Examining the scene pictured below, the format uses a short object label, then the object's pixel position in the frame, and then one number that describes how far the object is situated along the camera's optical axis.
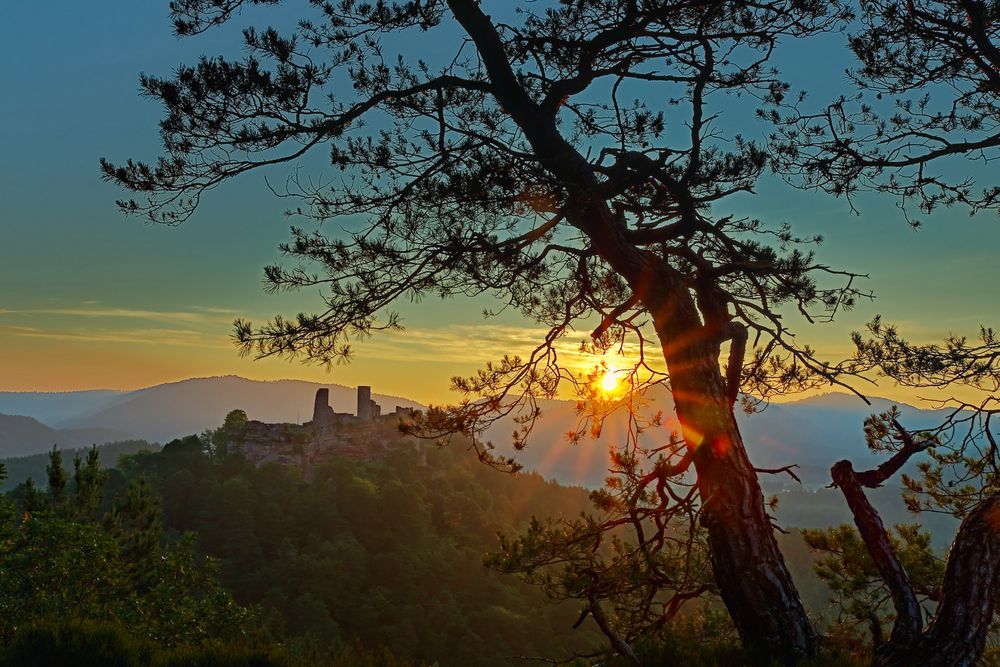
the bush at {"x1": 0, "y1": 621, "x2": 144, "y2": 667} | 5.41
